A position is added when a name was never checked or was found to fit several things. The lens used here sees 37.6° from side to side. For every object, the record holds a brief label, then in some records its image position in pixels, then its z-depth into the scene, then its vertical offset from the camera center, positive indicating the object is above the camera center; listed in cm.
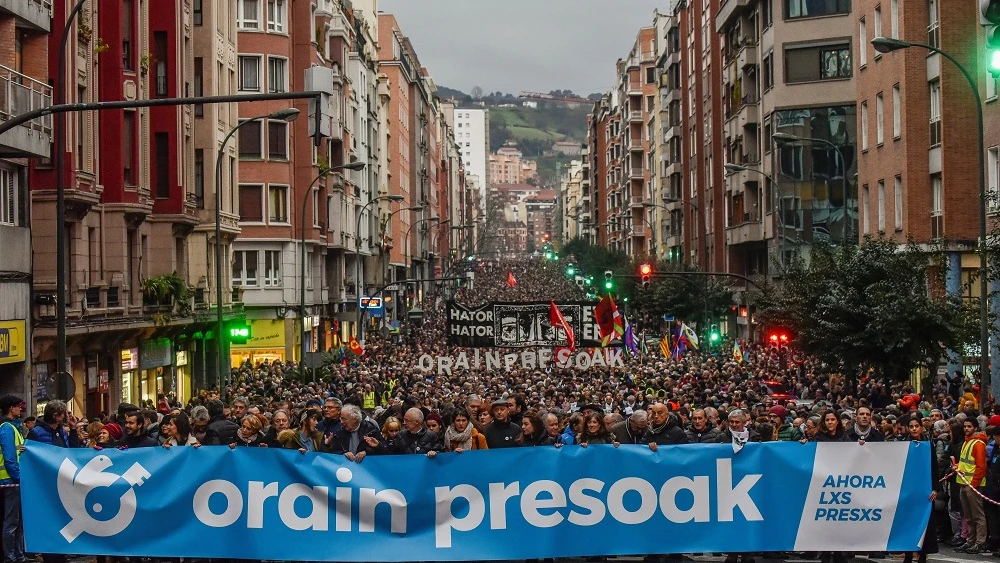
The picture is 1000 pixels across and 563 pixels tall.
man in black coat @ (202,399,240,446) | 1409 -115
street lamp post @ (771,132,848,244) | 3912 +449
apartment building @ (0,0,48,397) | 2667 +263
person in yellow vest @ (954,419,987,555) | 1556 -192
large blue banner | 1251 -167
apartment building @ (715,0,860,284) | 5694 +732
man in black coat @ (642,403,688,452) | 1359 -115
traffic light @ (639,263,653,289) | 4941 +115
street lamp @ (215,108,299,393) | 3438 +137
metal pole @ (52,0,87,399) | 2134 +107
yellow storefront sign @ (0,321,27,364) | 2705 -46
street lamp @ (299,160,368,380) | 4087 +68
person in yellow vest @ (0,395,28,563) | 1348 -146
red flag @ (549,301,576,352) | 3847 -43
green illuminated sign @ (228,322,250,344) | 4488 -58
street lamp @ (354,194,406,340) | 6142 +179
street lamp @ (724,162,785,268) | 5066 +344
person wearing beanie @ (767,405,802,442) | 1539 -135
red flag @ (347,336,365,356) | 4853 -122
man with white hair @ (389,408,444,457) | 1341 -116
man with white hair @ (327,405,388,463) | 1320 -113
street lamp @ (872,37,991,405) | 2578 +42
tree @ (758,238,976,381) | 3153 -26
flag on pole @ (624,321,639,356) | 4284 -97
